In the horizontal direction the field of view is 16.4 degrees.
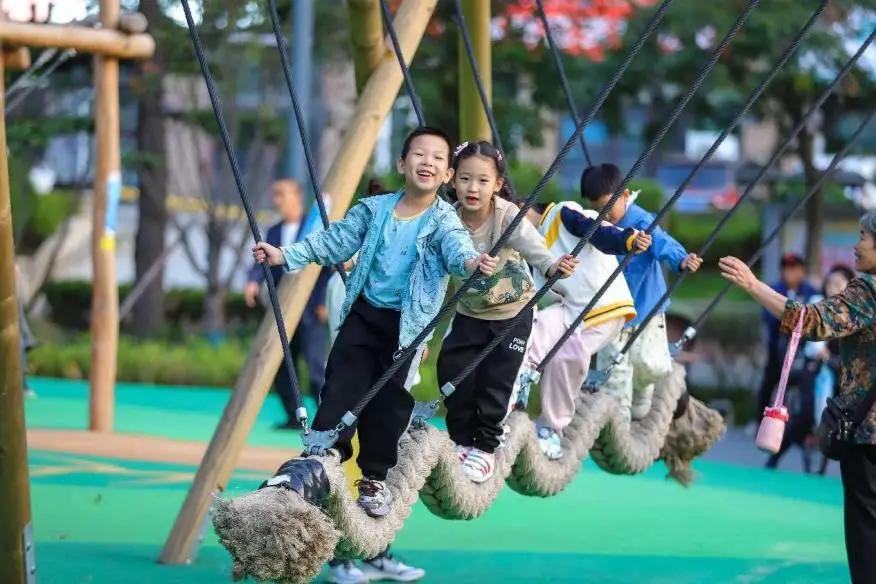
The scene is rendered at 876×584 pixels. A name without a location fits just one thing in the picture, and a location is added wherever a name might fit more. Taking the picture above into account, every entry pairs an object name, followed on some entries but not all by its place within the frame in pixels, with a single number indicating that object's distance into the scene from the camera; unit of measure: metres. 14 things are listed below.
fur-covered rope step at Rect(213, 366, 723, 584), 7.52
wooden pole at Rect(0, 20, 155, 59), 17.38
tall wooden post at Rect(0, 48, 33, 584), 9.92
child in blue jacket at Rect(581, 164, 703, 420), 11.39
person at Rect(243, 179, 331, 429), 18.92
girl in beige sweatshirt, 9.65
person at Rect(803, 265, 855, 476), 19.58
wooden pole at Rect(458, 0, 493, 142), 14.79
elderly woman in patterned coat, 9.13
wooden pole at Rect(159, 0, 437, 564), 12.71
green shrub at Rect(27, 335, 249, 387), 29.56
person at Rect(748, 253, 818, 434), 20.45
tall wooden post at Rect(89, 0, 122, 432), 21.40
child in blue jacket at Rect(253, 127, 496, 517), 8.87
